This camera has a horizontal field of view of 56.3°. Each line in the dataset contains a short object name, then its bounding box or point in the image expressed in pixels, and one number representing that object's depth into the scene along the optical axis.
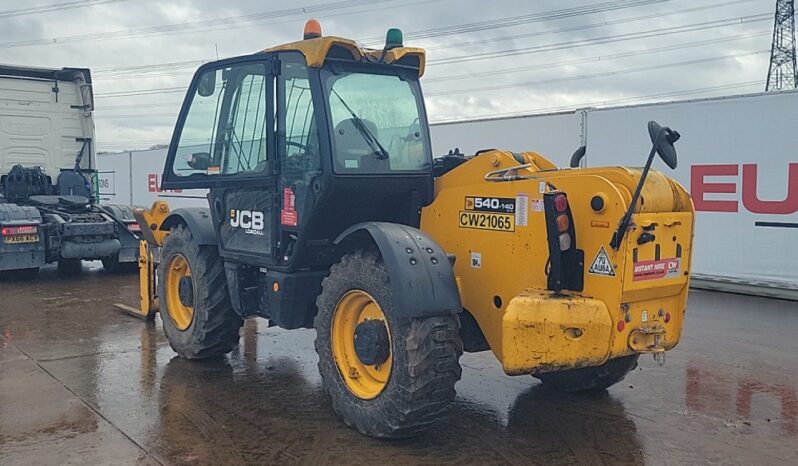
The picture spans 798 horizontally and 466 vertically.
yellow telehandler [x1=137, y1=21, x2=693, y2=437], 4.09
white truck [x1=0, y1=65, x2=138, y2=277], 10.80
